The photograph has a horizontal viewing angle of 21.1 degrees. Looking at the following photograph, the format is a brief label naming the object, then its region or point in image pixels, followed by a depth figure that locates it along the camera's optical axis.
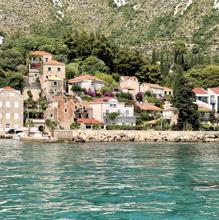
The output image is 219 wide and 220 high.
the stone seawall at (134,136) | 69.44
